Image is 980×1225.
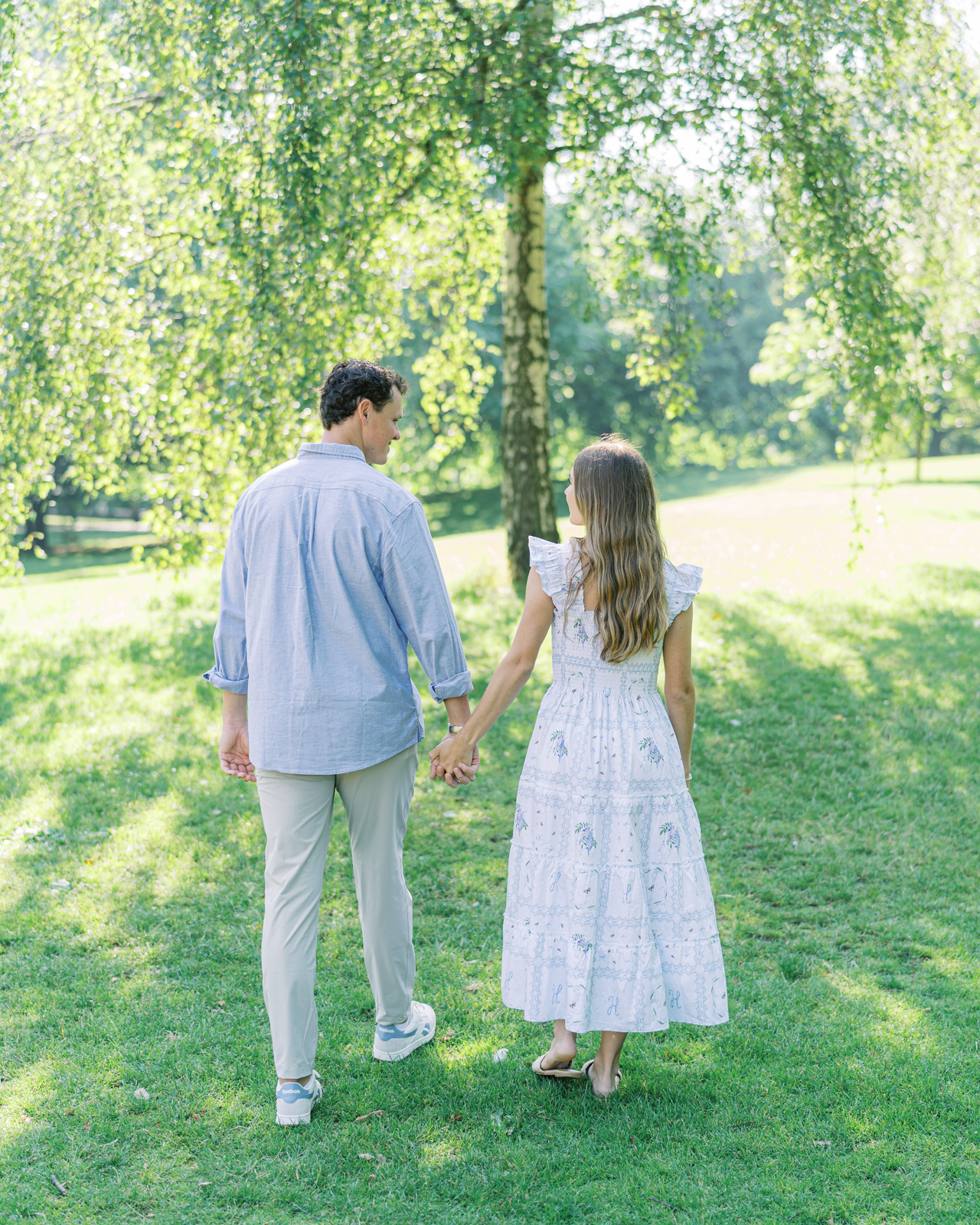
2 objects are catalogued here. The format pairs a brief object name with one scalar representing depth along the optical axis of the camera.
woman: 3.34
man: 3.32
